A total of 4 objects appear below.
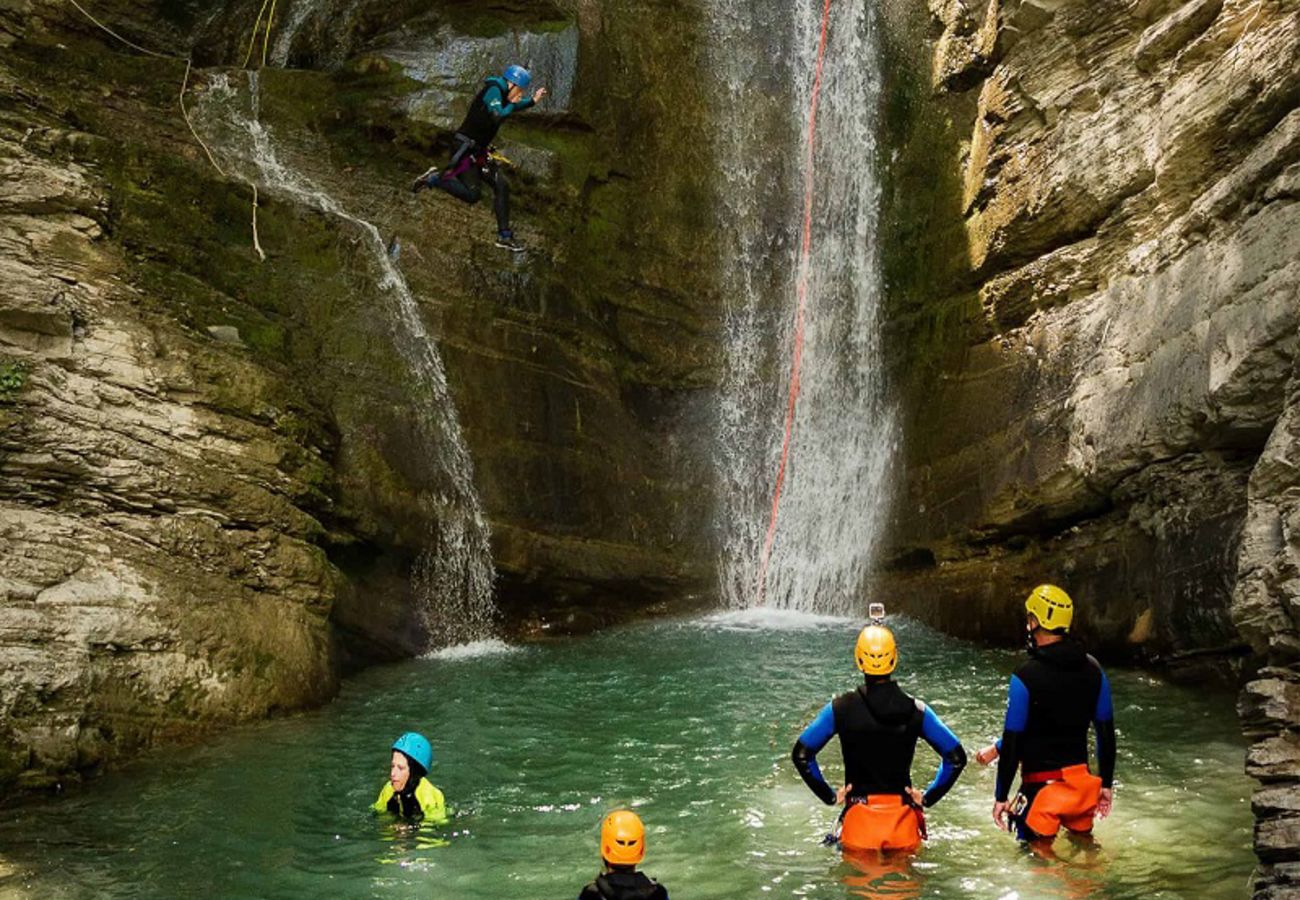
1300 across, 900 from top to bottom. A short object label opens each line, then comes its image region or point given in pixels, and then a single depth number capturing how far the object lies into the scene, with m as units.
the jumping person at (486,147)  12.77
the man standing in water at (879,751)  5.66
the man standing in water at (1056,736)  5.90
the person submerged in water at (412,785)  6.97
